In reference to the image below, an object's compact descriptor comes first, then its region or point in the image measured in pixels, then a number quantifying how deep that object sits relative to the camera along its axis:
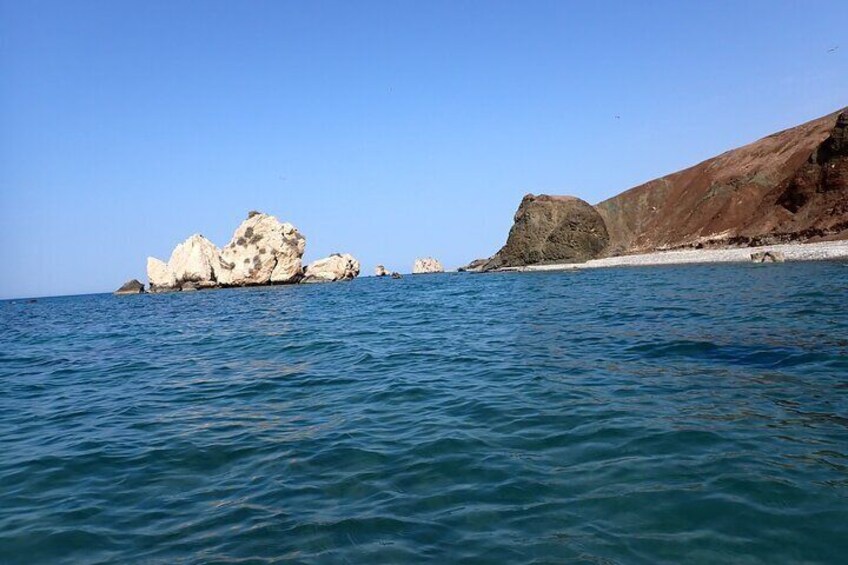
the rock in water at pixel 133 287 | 99.06
